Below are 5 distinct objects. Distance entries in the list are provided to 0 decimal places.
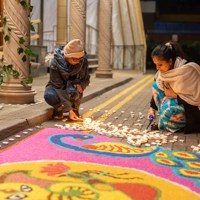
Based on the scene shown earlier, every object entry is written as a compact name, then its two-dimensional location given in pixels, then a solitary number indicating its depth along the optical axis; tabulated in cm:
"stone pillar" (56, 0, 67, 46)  1686
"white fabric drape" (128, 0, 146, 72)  1894
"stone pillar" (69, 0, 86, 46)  1049
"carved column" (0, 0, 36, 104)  645
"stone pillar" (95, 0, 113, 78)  1384
